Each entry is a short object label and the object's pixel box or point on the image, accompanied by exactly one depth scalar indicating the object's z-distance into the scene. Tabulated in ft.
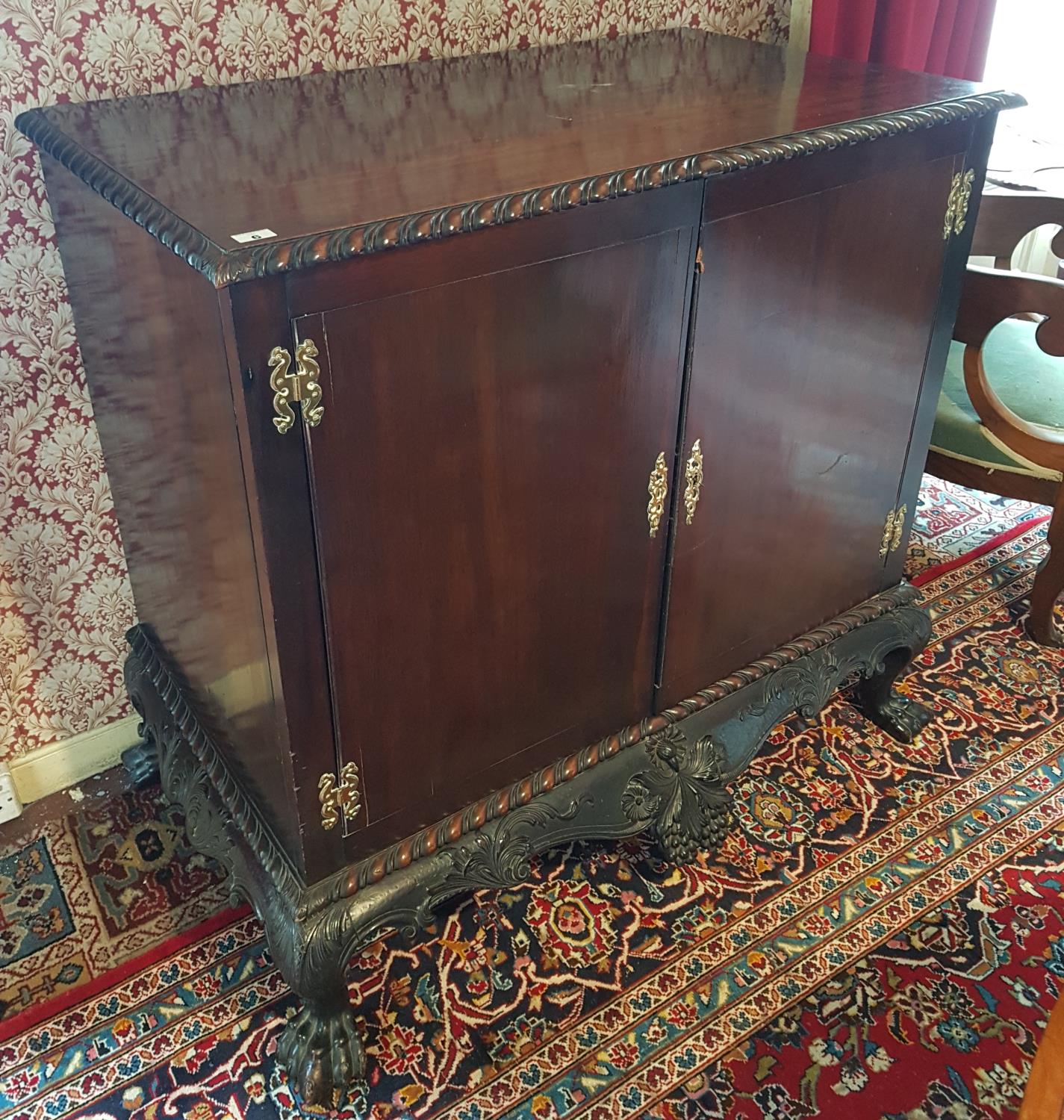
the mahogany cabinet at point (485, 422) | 3.34
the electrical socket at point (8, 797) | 5.50
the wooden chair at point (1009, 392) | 5.98
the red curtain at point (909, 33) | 6.15
